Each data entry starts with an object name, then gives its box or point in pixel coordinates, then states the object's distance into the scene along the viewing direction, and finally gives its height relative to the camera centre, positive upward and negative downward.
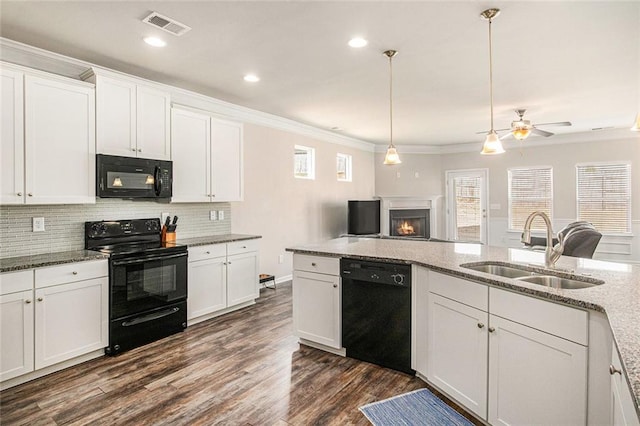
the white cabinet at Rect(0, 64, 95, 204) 2.67 +0.61
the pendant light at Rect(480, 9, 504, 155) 2.85 +0.55
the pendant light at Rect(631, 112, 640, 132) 2.14 +0.53
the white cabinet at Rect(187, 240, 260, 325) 3.79 -0.73
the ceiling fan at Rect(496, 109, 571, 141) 4.63 +1.12
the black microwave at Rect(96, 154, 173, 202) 3.21 +0.36
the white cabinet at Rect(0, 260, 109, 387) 2.50 -0.77
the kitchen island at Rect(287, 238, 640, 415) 1.19 -0.35
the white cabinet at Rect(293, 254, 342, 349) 3.00 -0.75
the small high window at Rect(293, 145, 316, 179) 6.21 +0.92
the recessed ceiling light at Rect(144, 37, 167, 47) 2.86 +1.41
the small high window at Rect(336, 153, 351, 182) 7.32 +0.98
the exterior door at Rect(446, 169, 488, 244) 8.02 +0.20
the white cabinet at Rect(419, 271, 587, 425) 1.62 -0.75
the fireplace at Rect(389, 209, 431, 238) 8.22 -0.19
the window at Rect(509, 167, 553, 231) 7.27 +0.41
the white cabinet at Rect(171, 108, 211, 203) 3.90 +0.67
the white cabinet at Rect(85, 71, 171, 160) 3.21 +0.93
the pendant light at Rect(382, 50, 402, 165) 3.45 +0.56
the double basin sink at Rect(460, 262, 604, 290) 2.03 -0.39
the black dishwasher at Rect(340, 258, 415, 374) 2.65 -0.77
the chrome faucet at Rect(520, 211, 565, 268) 2.21 -0.24
